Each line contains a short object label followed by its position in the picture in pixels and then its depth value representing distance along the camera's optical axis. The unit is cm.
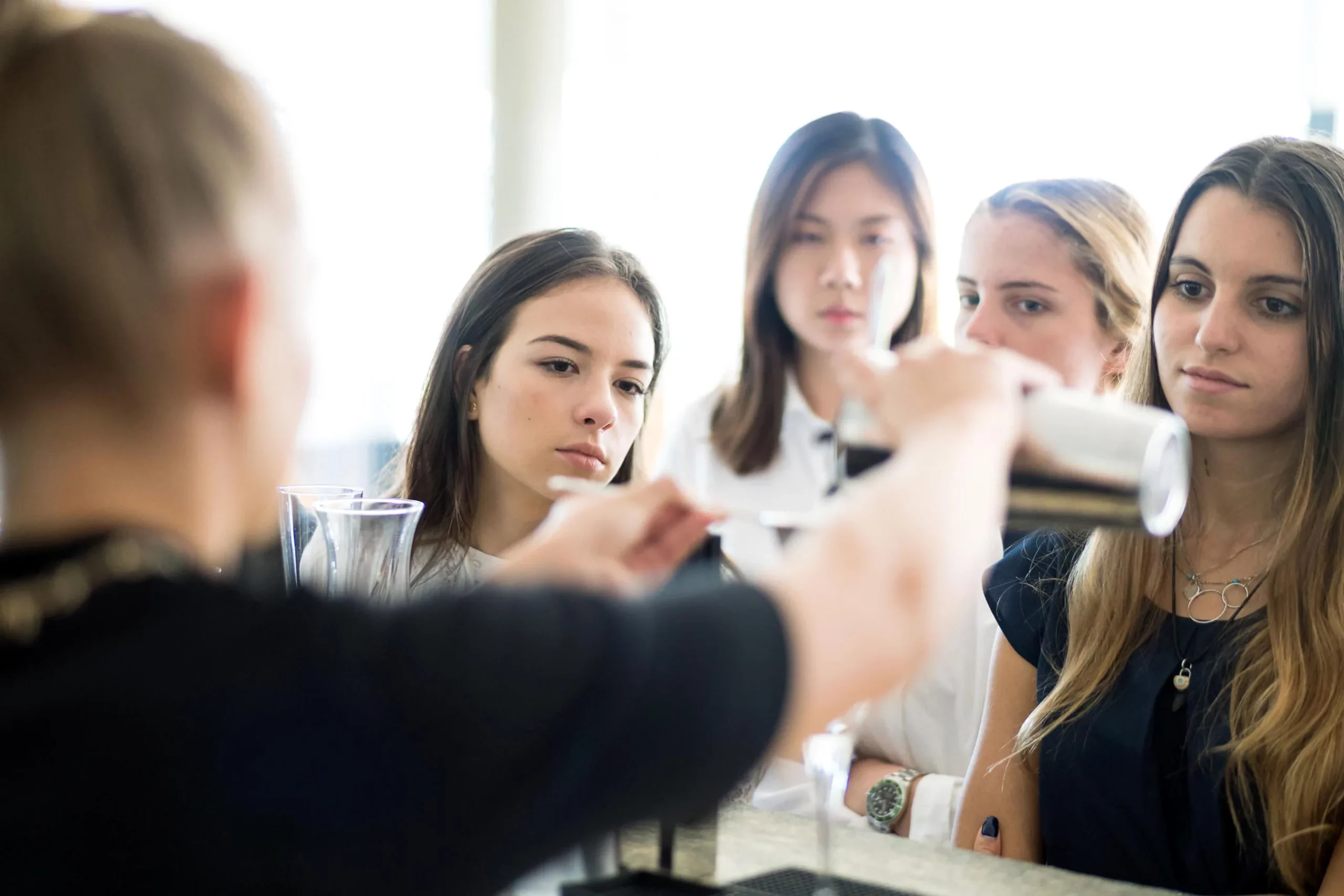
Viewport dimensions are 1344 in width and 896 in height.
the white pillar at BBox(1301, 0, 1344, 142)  315
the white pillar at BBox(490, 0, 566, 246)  443
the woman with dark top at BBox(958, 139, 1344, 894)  147
